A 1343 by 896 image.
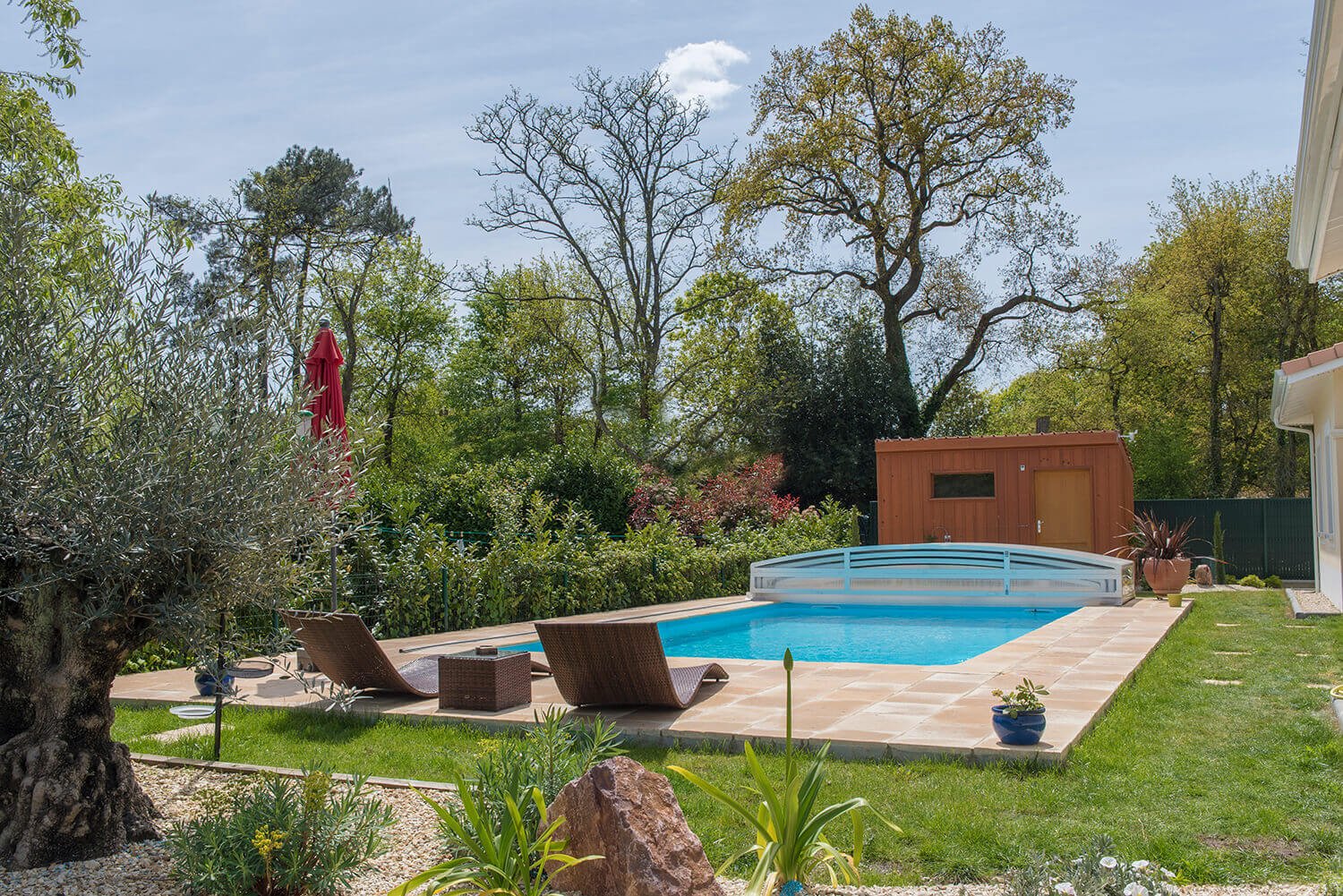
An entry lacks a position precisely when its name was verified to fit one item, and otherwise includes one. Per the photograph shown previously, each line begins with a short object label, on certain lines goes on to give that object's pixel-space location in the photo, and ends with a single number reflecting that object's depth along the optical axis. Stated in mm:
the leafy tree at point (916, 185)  23641
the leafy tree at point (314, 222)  23266
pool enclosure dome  13625
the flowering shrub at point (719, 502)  18328
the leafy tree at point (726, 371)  24155
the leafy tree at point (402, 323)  28438
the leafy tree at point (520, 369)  27891
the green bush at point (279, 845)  2895
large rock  2789
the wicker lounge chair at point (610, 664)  5461
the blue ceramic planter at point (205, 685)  6082
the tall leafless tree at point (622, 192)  25656
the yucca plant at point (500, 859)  2760
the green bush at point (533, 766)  3193
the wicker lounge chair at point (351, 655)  5840
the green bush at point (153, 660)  8148
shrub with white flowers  2725
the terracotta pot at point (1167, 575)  14172
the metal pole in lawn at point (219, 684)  3393
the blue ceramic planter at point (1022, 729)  4695
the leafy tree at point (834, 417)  22875
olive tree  2979
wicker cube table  5938
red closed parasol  6625
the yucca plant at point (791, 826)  2992
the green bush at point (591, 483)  18172
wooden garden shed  17234
